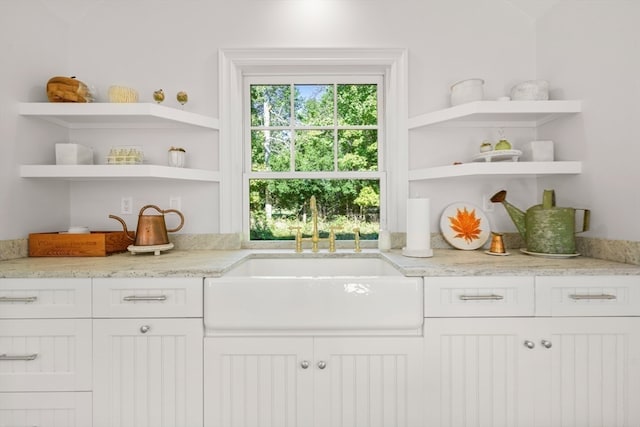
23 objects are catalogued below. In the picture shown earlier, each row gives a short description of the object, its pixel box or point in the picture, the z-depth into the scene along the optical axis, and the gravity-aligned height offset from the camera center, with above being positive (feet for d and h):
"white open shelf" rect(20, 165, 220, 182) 5.94 +0.80
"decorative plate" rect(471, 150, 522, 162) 6.16 +1.12
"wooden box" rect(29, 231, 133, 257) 6.01 -0.57
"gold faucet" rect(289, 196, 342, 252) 6.72 -0.51
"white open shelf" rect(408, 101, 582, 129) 6.09 +1.98
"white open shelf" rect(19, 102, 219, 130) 5.97 +1.95
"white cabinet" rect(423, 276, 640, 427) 4.71 -2.28
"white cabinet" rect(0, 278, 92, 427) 4.68 -1.98
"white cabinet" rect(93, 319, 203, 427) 4.68 -2.36
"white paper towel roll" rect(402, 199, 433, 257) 5.94 -0.29
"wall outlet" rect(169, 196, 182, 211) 7.09 +0.23
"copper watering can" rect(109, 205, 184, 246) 6.16 -0.33
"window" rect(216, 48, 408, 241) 7.01 +2.36
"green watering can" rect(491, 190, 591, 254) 5.79 -0.28
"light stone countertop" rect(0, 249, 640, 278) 4.74 -0.83
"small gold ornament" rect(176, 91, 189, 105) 6.58 +2.40
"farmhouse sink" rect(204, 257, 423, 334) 4.70 -1.35
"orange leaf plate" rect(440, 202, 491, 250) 6.86 -0.30
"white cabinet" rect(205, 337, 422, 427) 4.71 -2.49
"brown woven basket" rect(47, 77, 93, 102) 5.97 +2.33
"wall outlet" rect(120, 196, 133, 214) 7.05 +0.19
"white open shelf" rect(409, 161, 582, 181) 6.04 +0.84
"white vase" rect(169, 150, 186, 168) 6.59 +1.13
